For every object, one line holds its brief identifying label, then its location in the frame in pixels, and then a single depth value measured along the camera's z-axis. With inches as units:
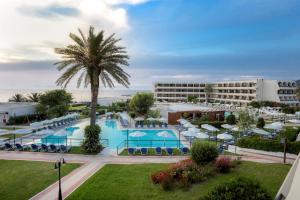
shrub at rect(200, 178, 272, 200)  362.4
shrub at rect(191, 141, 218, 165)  528.2
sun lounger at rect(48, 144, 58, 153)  779.7
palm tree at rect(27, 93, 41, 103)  1864.9
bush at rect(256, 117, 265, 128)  1207.1
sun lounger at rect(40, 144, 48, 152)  781.9
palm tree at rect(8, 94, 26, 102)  2011.5
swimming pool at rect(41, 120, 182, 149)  932.4
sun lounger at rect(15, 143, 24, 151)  791.5
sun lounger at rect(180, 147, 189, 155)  760.2
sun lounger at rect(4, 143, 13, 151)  796.5
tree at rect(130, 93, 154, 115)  1427.2
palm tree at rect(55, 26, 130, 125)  760.8
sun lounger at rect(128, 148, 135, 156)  760.4
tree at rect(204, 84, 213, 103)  3267.0
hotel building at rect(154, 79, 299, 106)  2698.5
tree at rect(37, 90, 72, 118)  1377.9
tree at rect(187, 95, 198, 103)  2973.2
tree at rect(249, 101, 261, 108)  2299.9
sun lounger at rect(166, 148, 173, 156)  747.5
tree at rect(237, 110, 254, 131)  1013.9
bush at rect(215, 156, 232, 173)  507.8
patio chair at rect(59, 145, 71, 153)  774.3
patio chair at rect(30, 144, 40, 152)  779.1
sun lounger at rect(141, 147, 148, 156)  758.2
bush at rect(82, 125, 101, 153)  765.2
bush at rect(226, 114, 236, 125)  1267.9
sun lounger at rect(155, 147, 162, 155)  753.9
